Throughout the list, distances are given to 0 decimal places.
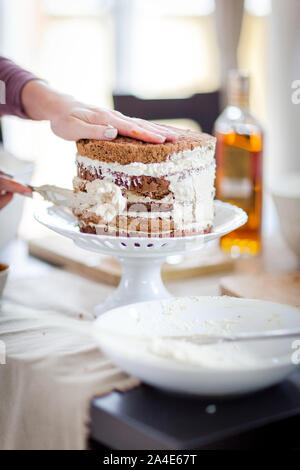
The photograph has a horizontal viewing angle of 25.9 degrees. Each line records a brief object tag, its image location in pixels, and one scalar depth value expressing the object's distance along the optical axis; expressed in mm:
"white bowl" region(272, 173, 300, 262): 1045
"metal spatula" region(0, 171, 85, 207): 818
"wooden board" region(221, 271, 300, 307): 864
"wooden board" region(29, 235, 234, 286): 1017
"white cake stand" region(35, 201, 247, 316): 766
